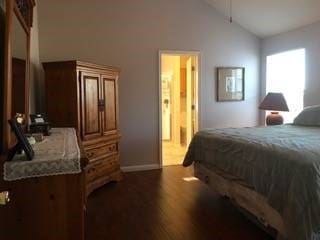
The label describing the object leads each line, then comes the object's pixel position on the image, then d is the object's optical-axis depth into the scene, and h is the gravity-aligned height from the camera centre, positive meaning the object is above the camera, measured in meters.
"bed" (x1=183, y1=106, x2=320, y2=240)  1.94 -0.51
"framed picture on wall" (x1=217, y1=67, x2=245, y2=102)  5.42 +0.49
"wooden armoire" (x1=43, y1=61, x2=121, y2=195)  3.61 +0.08
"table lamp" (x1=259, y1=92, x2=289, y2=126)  4.68 +0.06
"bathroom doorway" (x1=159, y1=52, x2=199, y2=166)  6.04 +0.09
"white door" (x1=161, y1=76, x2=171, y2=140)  8.42 +0.02
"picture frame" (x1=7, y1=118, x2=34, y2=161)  1.44 -0.16
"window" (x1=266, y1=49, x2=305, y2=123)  4.85 +0.56
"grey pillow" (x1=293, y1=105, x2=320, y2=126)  3.92 -0.11
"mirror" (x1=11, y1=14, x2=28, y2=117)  2.02 +0.35
